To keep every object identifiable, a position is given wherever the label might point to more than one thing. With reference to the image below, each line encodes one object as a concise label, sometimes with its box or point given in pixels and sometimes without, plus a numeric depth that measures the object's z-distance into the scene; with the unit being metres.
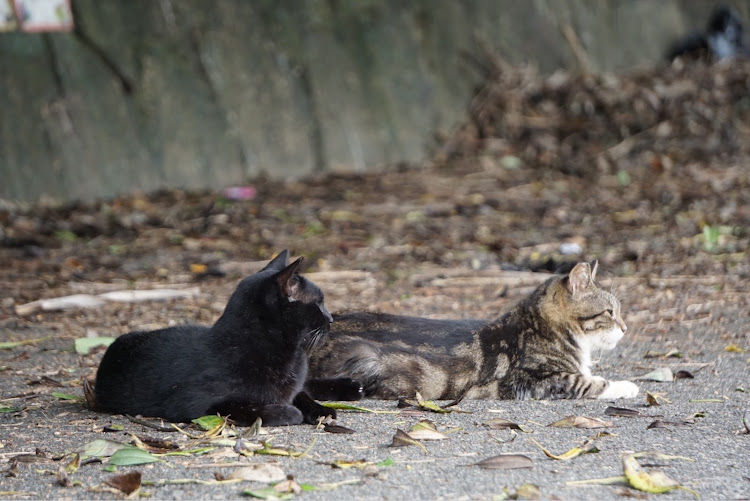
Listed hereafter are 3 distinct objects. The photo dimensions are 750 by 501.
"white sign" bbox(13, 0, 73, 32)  20.50
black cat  8.73
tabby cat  10.17
